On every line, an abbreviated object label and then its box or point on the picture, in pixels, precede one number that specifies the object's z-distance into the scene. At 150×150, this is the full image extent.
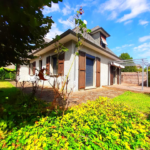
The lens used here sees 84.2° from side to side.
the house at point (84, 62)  6.11
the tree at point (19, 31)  1.62
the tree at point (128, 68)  27.70
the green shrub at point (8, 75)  17.25
